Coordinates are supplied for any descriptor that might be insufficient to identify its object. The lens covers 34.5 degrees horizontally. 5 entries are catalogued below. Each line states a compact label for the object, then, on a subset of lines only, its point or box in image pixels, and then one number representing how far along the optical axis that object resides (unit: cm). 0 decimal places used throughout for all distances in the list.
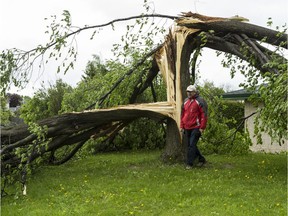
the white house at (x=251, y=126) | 1435
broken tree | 738
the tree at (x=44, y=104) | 1370
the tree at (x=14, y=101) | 3170
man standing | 799
